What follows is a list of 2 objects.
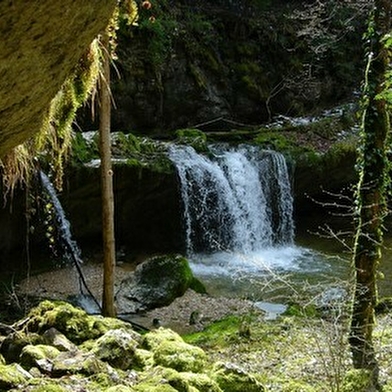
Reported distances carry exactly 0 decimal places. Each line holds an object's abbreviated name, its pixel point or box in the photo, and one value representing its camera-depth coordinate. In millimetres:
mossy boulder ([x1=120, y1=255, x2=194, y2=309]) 10922
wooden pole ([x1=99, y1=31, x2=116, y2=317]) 8738
